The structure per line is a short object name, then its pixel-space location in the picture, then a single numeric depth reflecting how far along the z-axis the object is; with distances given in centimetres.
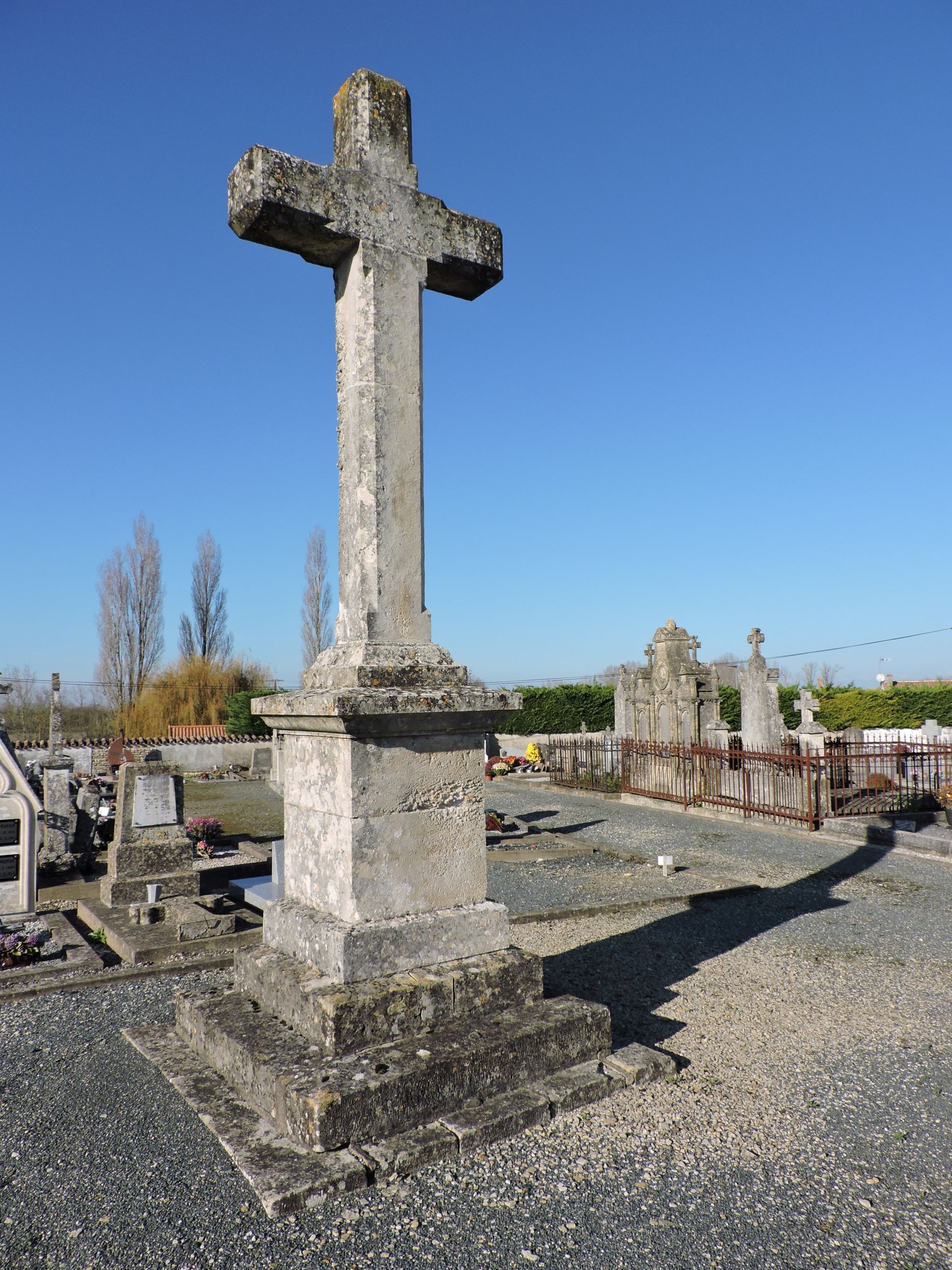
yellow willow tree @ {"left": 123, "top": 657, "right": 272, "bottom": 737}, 3017
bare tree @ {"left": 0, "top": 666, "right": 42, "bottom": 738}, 3359
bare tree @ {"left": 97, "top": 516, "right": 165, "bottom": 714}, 3119
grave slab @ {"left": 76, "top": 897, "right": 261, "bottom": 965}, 546
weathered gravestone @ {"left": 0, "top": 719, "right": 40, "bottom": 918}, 650
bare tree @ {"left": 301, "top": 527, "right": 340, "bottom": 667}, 3319
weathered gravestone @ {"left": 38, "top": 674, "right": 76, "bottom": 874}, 890
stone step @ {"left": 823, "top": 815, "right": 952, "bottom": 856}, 925
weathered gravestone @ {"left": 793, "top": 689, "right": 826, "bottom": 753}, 1412
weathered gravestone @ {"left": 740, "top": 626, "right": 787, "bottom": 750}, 1483
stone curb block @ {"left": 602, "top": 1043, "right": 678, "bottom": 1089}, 326
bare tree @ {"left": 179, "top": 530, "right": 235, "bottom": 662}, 3350
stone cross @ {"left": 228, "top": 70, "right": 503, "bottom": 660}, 335
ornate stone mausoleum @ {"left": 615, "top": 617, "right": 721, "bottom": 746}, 1534
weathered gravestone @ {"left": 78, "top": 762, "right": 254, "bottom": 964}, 587
